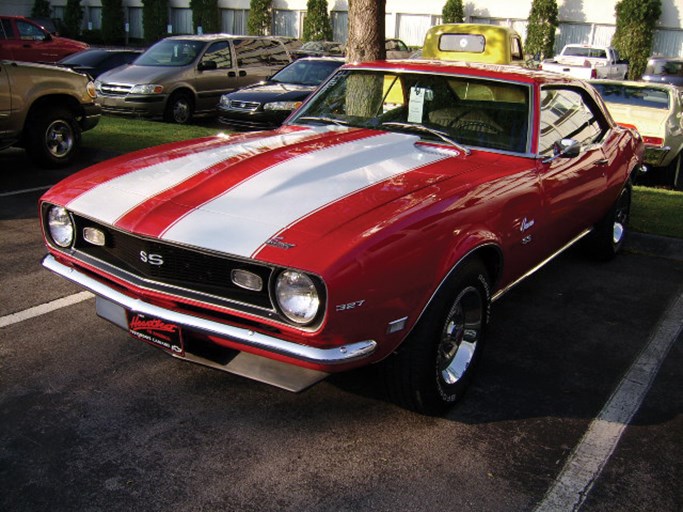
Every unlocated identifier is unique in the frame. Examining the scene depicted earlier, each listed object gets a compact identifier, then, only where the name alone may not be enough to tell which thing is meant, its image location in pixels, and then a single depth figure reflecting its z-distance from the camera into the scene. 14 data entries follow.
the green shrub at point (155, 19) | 39.62
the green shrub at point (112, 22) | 40.41
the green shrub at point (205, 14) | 38.34
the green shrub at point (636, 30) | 29.75
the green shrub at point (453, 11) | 33.12
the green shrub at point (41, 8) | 42.66
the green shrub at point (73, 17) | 41.81
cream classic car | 9.70
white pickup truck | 22.89
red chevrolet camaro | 2.84
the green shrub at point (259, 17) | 37.41
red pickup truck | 17.61
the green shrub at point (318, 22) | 35.53
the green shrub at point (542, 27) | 31.28
